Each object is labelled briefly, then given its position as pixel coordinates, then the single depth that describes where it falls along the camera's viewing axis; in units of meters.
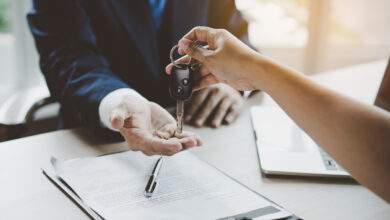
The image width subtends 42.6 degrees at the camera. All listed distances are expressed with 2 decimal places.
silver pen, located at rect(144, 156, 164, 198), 0.93
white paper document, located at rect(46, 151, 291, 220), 0.87
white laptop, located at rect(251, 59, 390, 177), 1.05
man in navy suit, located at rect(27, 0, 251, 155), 1.12
